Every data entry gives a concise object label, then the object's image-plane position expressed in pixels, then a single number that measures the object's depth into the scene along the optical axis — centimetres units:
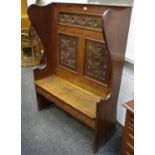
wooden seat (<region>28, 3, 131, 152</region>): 154
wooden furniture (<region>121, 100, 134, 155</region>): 126
